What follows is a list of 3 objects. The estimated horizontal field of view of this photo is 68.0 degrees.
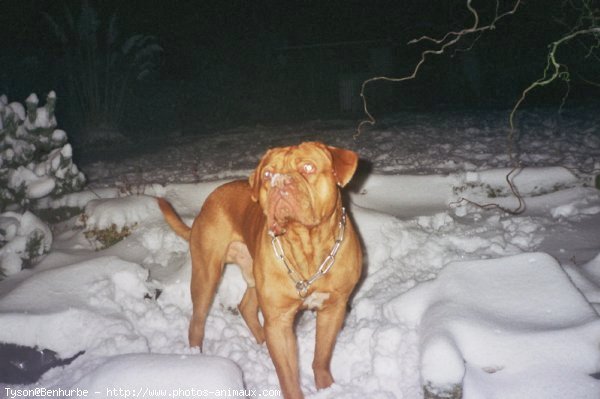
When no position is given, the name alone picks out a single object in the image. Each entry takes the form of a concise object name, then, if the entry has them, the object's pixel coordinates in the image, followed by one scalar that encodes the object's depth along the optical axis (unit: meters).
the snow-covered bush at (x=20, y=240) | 4.32
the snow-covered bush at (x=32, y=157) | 5.10
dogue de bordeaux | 2.47
